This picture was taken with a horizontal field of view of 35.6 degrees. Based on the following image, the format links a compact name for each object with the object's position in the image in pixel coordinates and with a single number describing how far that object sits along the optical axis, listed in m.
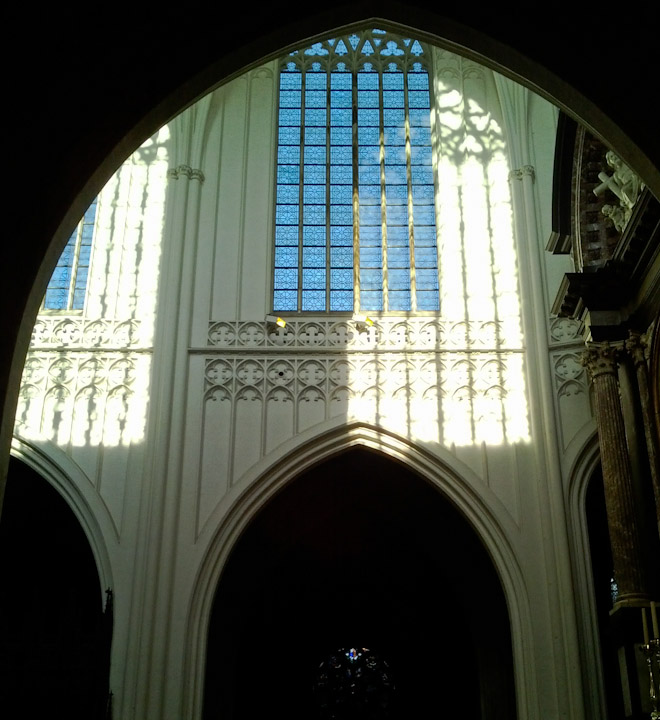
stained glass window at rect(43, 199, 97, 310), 13.41
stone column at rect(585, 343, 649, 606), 9.37
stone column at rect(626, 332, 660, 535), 9.26
